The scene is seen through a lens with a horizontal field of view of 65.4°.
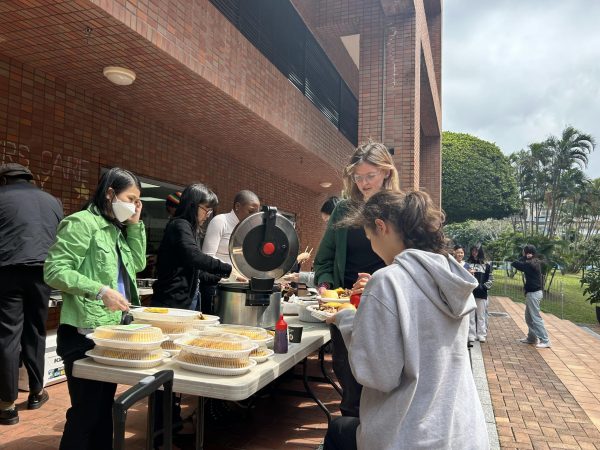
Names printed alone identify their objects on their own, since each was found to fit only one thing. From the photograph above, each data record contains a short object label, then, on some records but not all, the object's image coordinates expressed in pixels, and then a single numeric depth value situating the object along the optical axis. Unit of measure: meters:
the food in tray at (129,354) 2.04
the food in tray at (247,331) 2.40
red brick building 4.52
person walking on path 8.68
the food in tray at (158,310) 2.52
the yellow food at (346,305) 2.37
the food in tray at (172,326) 2.44
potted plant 15.14
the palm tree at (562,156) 39.00
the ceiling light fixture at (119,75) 5.02
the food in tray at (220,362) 1.99
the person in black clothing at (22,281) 3.72
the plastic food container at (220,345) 1.97
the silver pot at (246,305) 2.74
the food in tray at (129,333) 2.02
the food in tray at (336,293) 2.84
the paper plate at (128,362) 2.01
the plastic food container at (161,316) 2.42
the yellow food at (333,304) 2.70
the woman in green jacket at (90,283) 2.28
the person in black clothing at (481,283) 8.55
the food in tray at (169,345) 2.27
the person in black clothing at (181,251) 3.25
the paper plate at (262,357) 2.18
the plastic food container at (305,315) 3.40
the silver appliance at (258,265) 2.72
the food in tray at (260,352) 2.23
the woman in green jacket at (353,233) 2.81
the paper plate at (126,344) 2.00
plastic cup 2.62
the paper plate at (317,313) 2.70
